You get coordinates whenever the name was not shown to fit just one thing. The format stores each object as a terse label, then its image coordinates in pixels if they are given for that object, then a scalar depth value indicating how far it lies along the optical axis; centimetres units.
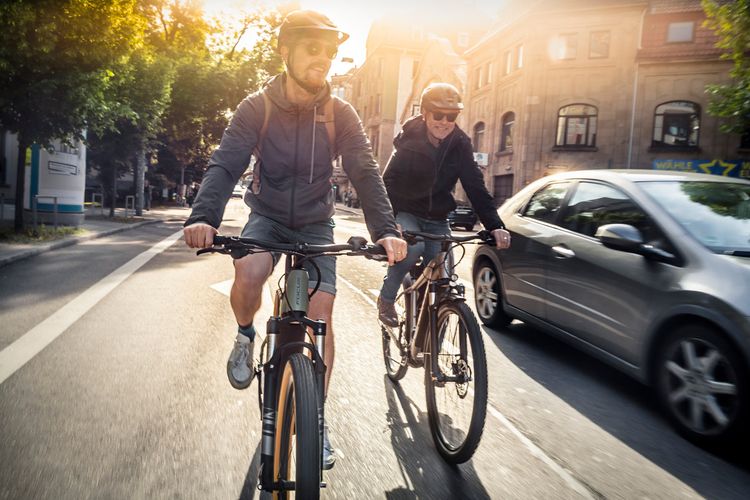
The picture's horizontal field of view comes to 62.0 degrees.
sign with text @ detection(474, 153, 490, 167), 3316
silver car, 338
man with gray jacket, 259
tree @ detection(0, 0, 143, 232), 1146
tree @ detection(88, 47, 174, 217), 1568
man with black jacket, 400
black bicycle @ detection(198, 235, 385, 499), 189
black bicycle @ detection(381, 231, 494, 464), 289
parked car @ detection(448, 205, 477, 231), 2462
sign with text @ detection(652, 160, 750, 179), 2593
